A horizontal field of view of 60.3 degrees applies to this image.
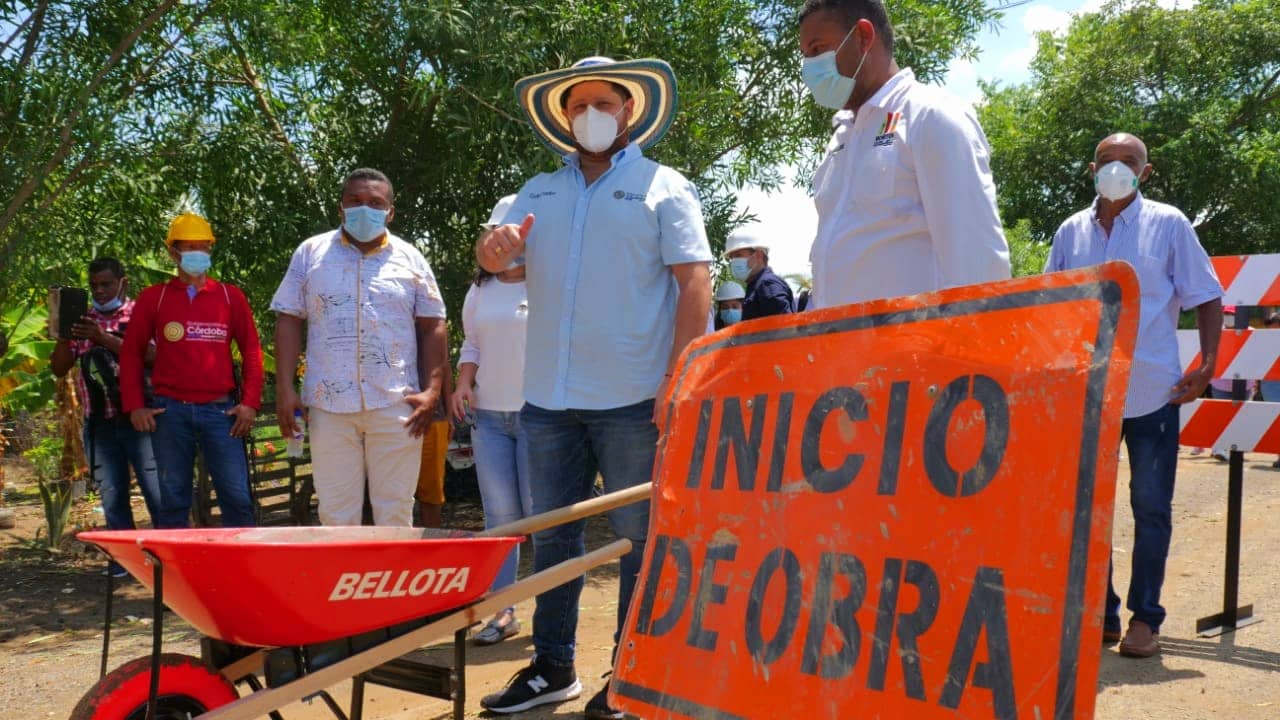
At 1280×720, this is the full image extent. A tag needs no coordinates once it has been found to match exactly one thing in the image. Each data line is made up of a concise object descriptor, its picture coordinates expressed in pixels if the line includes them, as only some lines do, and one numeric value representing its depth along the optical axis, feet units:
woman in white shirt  17.38
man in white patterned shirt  15.87
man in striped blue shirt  15.47
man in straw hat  12.91
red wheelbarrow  8.92
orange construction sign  6.34
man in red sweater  19.49
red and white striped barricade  17.66
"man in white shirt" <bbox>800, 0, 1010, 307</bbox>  8.82
